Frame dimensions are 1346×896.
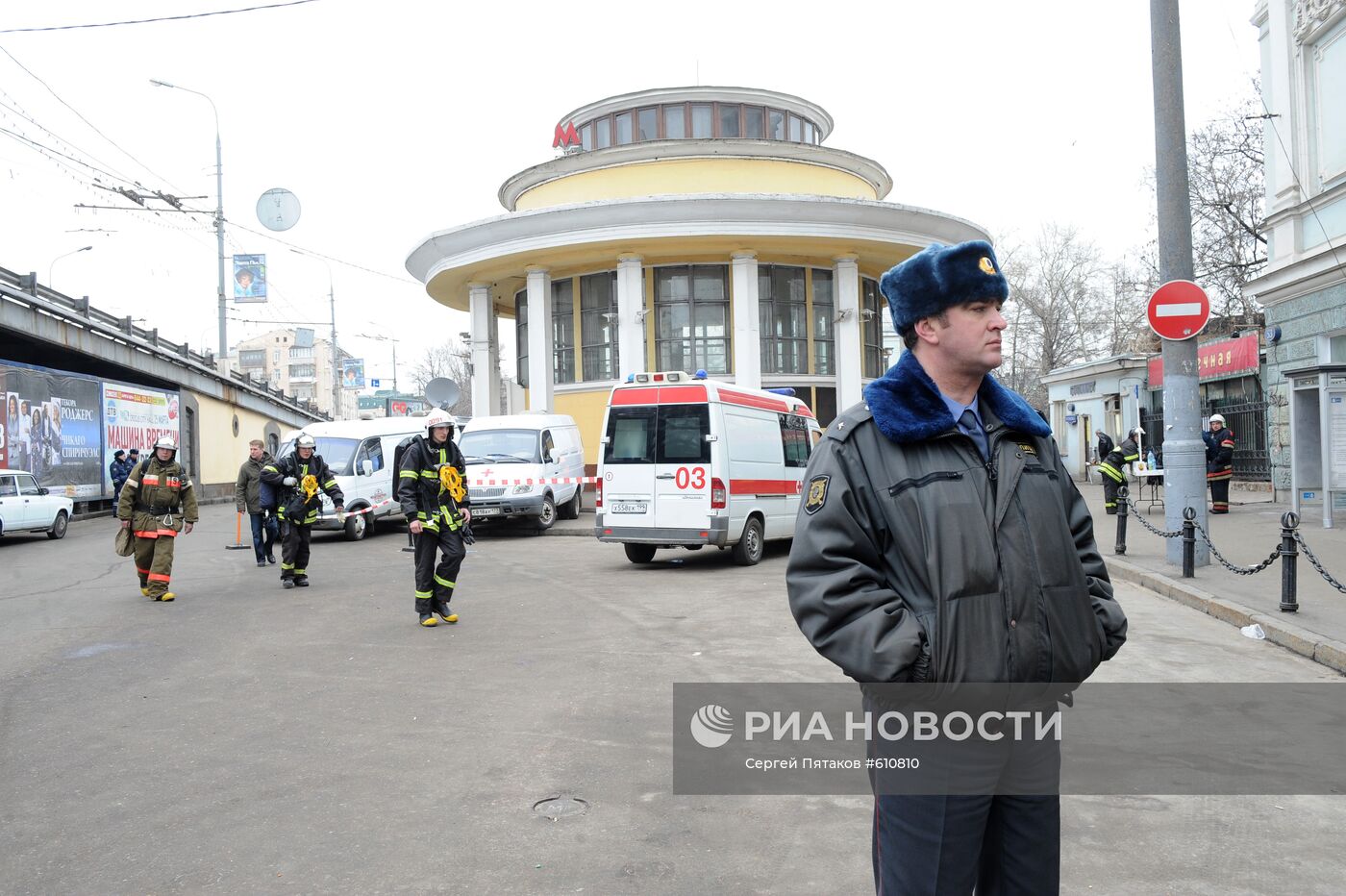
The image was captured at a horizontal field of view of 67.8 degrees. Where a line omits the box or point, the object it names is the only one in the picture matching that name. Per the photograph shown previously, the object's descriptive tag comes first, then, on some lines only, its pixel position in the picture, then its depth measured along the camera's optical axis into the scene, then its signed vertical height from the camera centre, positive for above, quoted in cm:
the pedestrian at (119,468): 2597 +13
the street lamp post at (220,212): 3200 +826
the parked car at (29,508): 1966 -65
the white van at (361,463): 1961 +7
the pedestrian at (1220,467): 1838 -41
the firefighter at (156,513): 1148 -47
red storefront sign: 2425 +221
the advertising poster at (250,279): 3344 +643
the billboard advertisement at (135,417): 2819 +167
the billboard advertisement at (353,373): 6956 +664
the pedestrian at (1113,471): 1591 -37
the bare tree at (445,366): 8598 +868
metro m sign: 2962 +962
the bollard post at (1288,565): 855 -106
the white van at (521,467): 1919 -9
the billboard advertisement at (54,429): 2358 +116
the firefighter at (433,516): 942 -49
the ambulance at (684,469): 1342 -14
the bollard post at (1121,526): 1334 -105
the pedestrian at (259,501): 1518 -50
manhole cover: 447 -156
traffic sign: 1142 +160
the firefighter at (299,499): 1249 -40
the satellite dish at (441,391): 2342 +174
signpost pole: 1174 +240
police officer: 225 -26
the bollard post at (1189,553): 1099 -117
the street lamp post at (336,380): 5166 +480
